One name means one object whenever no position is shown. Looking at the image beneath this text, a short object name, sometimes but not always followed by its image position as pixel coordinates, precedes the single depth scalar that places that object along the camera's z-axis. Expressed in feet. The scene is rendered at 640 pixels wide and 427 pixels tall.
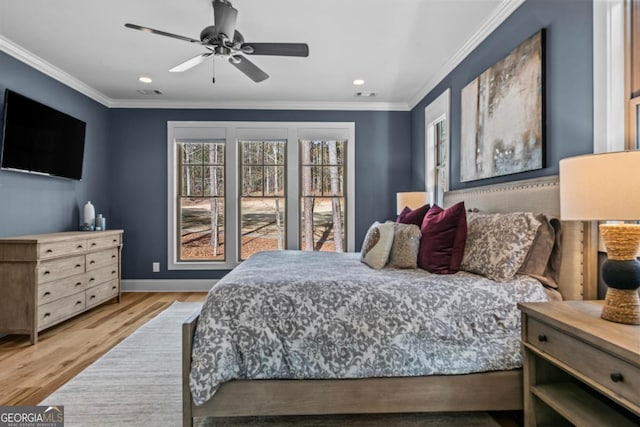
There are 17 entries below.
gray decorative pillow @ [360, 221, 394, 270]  7.43
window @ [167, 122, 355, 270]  15.57
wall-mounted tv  9.94
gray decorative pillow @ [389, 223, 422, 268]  7.21
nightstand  3.56
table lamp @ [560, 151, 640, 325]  3.80
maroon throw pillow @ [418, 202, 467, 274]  6.66
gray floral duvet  5.15
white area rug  5.78
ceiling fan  7.45
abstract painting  7.03
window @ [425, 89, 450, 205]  11.86
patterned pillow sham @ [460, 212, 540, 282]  5.89
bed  5.15
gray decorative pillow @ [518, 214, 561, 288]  6.04
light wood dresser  9.23
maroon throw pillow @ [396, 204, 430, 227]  8.41
